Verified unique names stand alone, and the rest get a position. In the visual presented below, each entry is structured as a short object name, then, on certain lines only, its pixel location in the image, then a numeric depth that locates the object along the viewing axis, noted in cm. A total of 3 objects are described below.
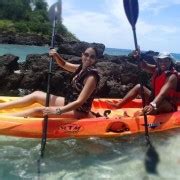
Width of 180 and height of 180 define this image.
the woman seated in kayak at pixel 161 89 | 387
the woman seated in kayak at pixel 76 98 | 335
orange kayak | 341
